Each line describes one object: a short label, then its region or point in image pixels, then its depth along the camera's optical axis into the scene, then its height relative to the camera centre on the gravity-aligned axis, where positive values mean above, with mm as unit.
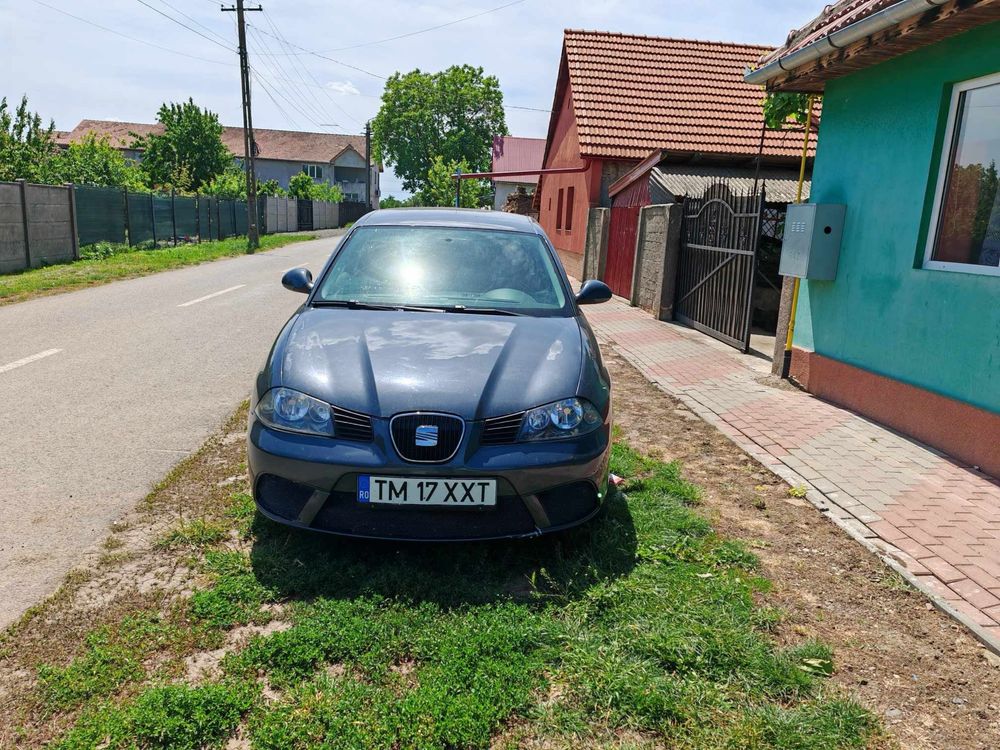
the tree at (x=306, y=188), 60250 +1297
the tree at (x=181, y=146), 47031 +3203
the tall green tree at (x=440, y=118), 81562 +10028
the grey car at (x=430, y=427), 3178 -928
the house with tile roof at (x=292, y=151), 75938 +5394
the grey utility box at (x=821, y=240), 7023 -95
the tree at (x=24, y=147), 29422 +1765
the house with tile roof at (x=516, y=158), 49688 +3790
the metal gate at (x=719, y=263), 9484 -529
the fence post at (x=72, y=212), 19212 -475
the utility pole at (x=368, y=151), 69375 +5112
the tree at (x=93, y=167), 31609 +1174
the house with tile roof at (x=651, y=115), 18094 +2739
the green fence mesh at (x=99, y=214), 20078 -542
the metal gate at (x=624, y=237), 14984 -347
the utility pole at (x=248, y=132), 27688 +2613
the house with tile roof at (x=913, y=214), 5219 +158
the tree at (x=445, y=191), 53966 +1552
